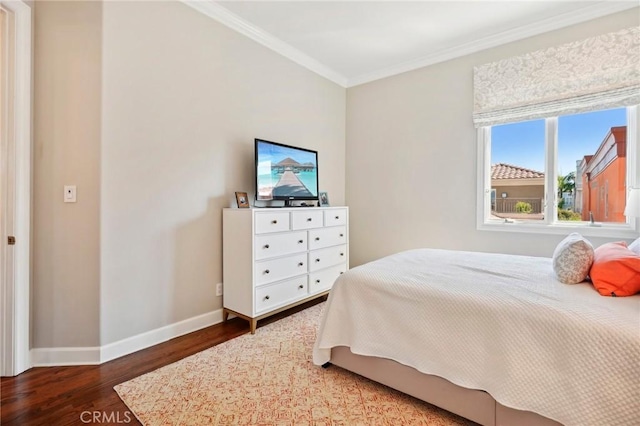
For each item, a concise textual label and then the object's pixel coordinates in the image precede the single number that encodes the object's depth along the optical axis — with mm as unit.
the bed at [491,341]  1123
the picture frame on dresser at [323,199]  3673
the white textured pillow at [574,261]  1591
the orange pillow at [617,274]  1396
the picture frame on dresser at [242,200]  2780
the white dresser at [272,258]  2514
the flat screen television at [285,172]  2891
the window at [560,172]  2672
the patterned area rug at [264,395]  1528
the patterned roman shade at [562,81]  2518
